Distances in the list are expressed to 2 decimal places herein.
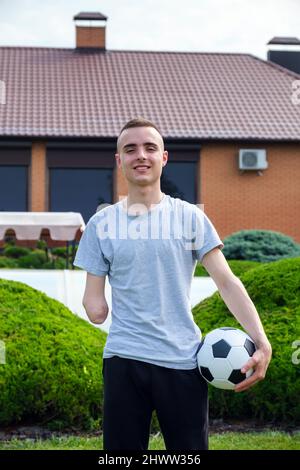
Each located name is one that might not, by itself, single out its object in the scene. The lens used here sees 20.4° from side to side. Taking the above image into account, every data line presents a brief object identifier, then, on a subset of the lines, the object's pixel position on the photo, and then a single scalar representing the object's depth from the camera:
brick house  24.16
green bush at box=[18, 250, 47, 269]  17.42
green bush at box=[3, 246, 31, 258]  19.08
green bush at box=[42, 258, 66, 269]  17.07
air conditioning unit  24.33
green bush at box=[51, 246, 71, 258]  20.11
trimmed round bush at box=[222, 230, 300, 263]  17.05
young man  3.37
